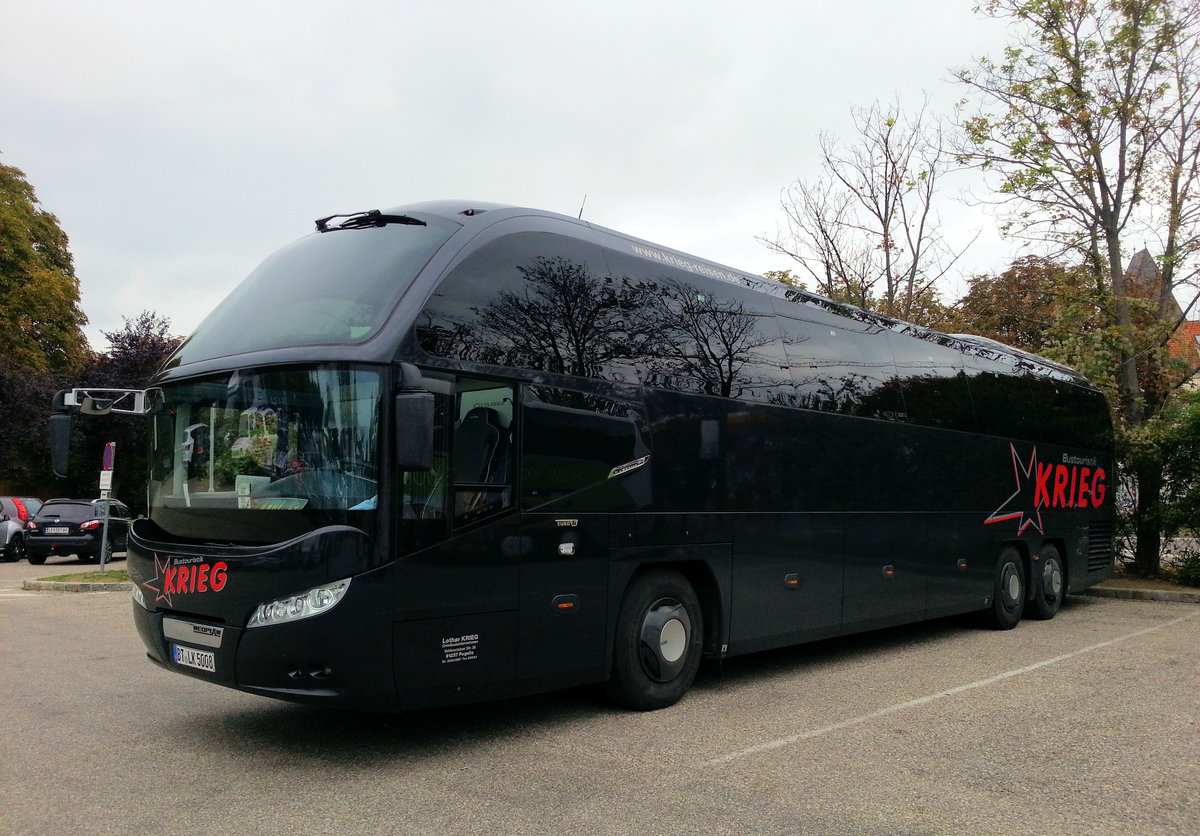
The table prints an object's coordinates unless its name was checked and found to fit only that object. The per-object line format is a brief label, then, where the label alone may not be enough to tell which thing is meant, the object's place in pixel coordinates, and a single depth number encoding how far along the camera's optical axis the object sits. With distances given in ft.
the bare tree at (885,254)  76.64
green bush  56.34
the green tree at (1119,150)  60.49
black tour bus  18.51
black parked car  77.20
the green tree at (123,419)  113.80
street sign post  60.59
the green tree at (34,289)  133.49
